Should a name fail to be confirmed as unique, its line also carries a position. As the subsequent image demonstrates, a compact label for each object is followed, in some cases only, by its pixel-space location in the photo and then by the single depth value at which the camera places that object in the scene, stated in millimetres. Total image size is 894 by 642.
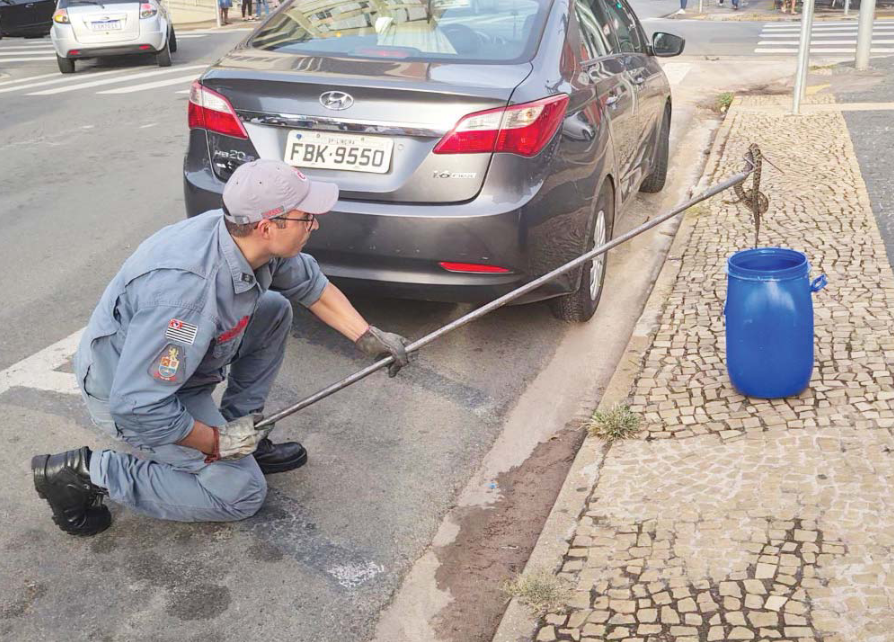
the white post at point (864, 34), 12922
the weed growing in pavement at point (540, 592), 3031
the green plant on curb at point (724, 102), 11547
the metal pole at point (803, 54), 9718
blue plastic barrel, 3982
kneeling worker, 3070
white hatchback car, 15641
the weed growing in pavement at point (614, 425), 4023
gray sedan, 4301
